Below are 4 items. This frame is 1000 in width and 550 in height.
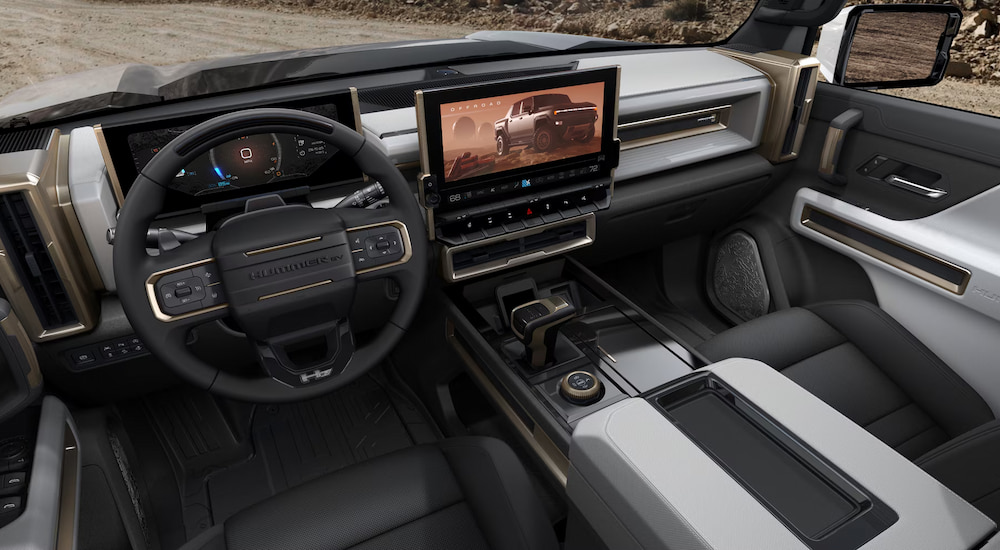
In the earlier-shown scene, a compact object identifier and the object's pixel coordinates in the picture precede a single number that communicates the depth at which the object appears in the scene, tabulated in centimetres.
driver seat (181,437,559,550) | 121
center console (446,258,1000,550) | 79
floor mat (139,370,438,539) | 187
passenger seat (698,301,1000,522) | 163
